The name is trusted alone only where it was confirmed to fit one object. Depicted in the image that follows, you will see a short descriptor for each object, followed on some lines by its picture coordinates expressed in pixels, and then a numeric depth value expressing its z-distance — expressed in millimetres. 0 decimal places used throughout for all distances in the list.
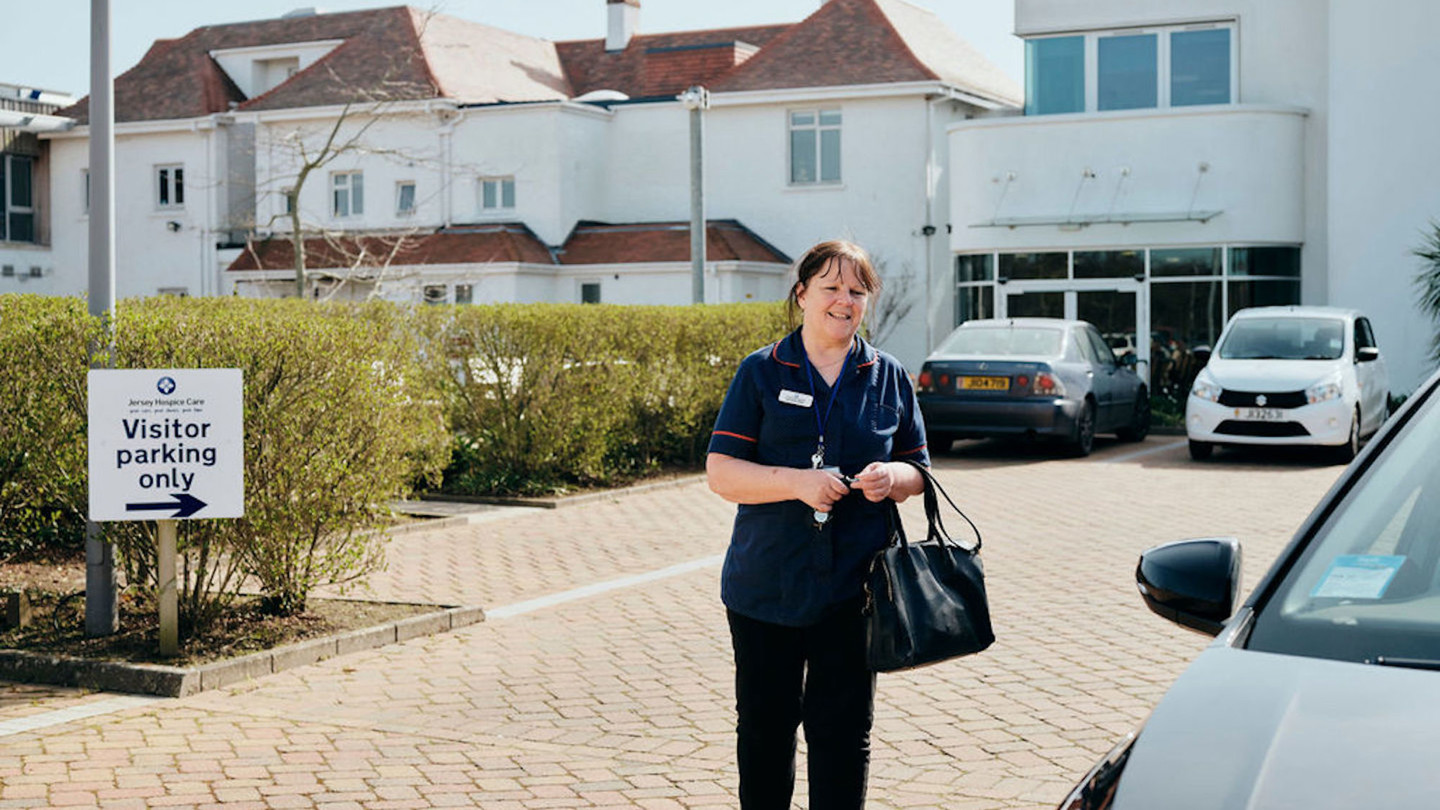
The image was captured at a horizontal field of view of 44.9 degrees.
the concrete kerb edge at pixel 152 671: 8039
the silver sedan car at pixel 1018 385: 19797
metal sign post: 8375
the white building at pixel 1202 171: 28875
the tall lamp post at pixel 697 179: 24672
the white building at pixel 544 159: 38094
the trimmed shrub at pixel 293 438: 8836
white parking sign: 8234
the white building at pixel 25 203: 46250
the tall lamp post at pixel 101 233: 8797
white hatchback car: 18969
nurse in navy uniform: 4648
